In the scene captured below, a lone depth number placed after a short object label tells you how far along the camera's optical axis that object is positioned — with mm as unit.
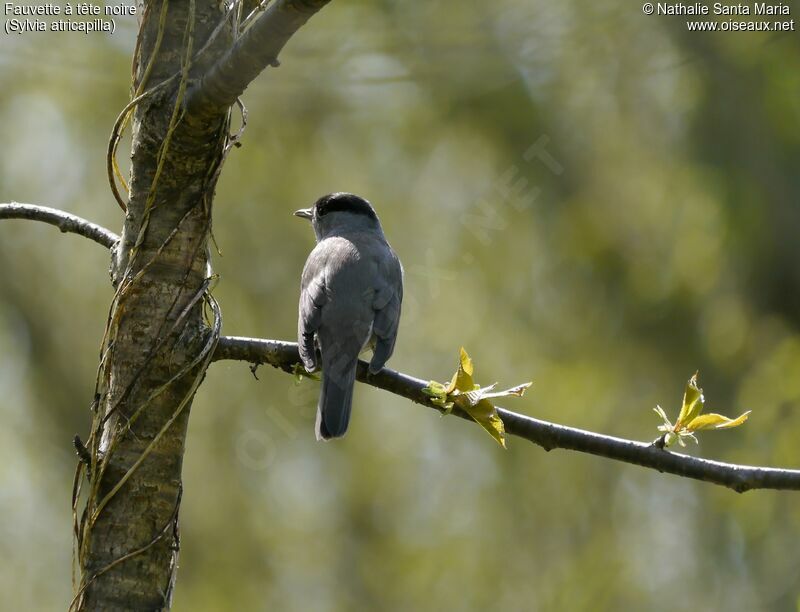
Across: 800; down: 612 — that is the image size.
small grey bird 7215
